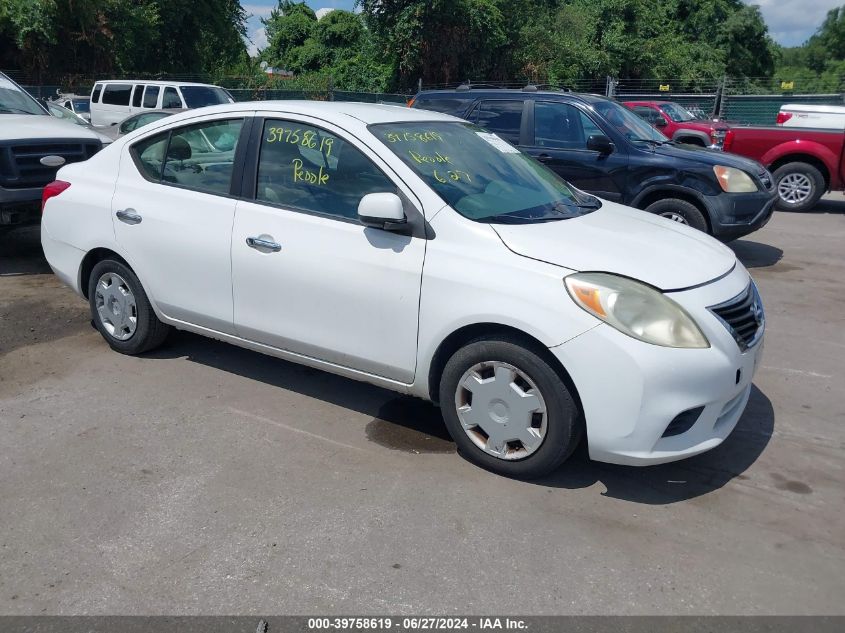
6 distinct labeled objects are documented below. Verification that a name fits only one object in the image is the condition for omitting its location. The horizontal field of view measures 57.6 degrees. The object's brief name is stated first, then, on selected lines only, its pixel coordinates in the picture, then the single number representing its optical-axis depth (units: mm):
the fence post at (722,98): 23172
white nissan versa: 3465
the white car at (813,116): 12391
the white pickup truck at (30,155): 7277
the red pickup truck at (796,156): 11906
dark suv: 8055
